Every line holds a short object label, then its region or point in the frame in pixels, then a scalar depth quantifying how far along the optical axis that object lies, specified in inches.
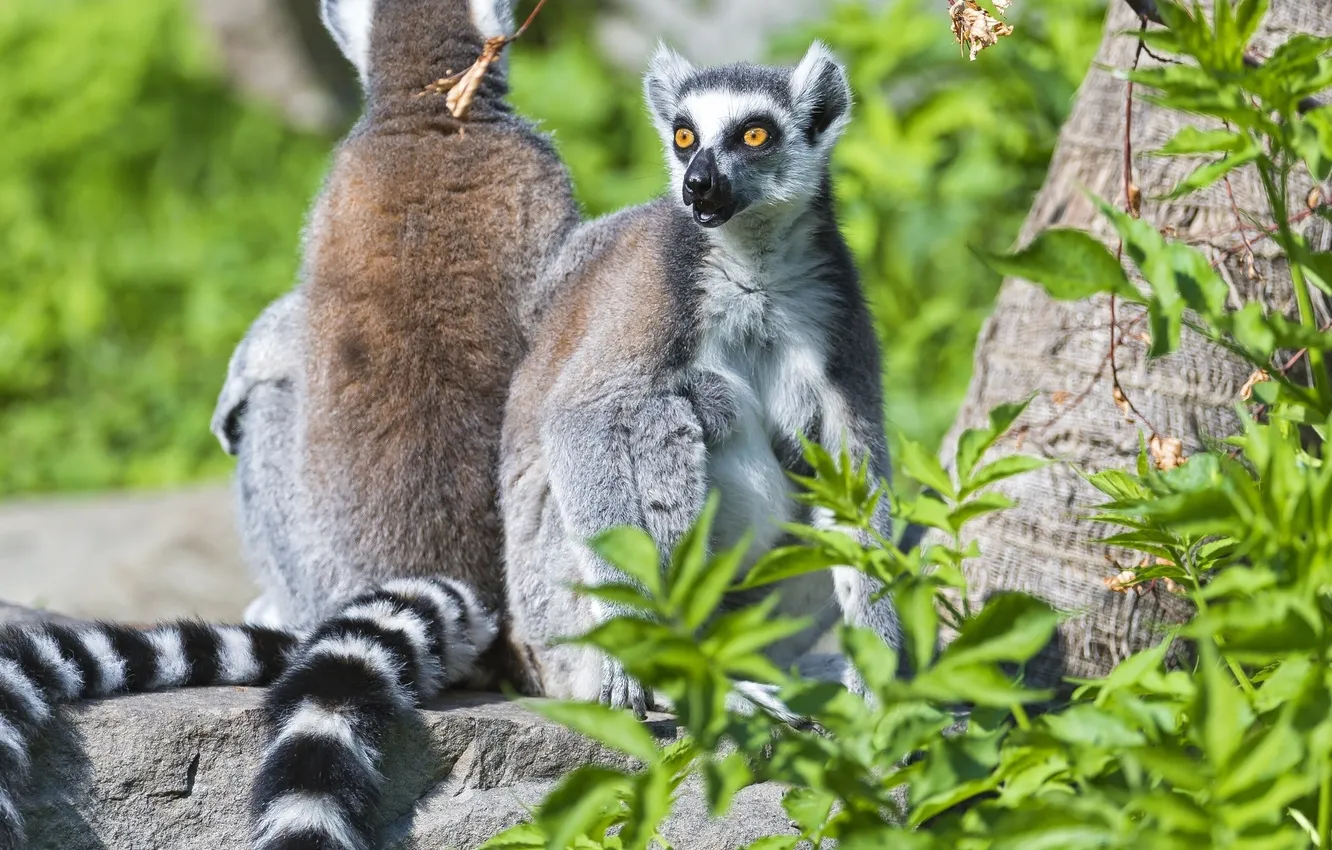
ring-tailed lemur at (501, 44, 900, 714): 265.3
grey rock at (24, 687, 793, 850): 233.1
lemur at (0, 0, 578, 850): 275.4
